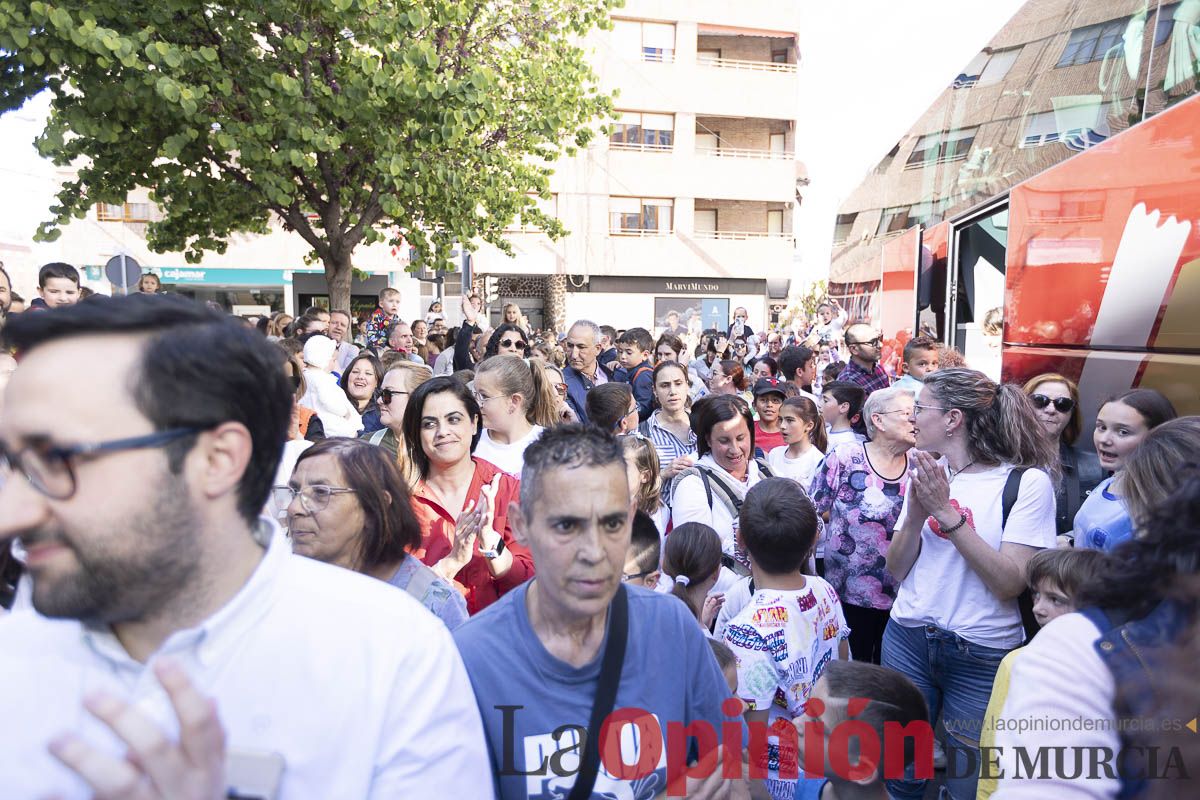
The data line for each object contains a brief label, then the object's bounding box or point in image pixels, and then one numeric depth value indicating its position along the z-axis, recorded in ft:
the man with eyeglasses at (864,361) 25.22
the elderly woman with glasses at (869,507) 14.90
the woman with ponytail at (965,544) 11.50
